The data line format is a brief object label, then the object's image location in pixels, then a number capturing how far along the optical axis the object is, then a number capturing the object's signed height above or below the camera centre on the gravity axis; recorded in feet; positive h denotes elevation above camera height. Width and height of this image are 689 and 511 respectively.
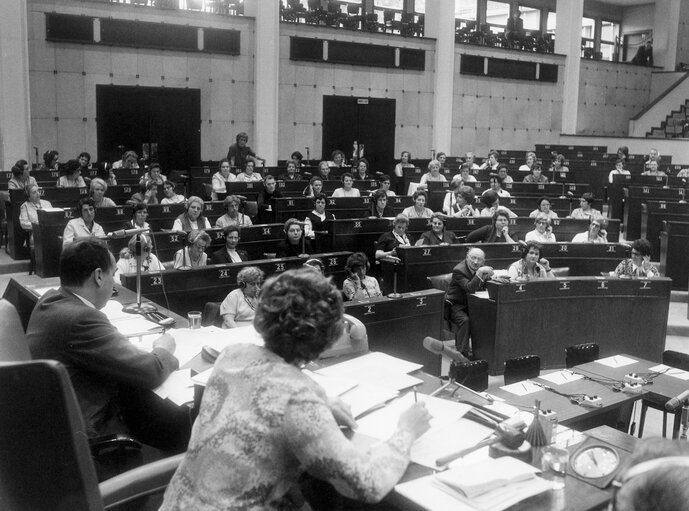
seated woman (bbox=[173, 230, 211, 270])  25.43 -3.74
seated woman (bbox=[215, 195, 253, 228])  31.27 -2.99
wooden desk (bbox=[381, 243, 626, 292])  28.58 -4.22
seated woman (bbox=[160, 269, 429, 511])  6.01 -2.30
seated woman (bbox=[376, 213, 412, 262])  30.68 -3.73
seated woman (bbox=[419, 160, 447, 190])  44.65 -1.55
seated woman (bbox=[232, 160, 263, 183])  41.24 -1.74
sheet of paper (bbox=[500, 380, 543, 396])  13.82 -4.46
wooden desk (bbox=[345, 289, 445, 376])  20.02 -4.86
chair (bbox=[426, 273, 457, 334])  25.49 -4.87
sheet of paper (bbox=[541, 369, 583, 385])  14.62 -4.48
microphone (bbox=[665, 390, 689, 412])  11.15 -3.85
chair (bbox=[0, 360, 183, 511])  6.03 -2.54
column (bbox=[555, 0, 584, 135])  68.03 +9.64
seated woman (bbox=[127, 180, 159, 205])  34.96 -2.43
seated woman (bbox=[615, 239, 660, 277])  25.27 -3.73
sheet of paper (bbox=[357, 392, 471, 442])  7.75 -2.93
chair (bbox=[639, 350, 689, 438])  14.28 -4.75
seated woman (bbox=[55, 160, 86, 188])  36.68 -1.91
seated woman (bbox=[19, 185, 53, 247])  32.27 -3.04
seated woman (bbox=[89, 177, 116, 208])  32.78 -2.31
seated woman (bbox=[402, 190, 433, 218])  35.37 -2.90
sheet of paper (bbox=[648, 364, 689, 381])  15.49 -4.56
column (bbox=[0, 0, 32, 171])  42.19 +3.06
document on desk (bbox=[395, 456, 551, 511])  6.57 -3.08
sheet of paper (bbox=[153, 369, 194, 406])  9.46 -3.24
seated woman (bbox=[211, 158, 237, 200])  39.99 -1.92
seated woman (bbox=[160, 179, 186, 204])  34.71 -2.55
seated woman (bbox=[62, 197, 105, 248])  28.71 -3.32
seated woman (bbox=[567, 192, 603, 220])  35.65 -2.71
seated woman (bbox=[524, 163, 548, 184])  46.62 -1.61
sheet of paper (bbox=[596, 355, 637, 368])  15.97 -4.51
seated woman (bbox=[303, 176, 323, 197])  37.93 -2.18
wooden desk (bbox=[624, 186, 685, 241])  39.78 -2.43
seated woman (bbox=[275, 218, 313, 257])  29.25 -3.90
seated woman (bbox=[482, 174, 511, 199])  40.26 -2.06
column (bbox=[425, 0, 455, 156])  60.95 +6.96
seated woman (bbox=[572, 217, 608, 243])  31.07 -3.40
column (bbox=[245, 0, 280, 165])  52.26 +4.90
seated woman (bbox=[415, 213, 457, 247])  30.71 -3.53
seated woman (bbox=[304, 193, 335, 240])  32.83 -3.27
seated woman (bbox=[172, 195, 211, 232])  29.76 -3.06
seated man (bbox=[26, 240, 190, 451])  9.48 -2.62
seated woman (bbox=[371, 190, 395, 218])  36.24 -2.89
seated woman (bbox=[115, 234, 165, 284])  24.34 -4.03
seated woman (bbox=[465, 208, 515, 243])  30.99 -3.43
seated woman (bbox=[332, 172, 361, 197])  39.55 -2.32
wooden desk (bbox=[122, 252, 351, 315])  21.30 -4.22
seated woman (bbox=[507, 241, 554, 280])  25.16 -3.93
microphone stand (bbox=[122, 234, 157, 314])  13.87 -3.13
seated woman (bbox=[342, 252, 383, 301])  24.16 -4.43
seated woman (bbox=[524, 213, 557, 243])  31.71 -3.43
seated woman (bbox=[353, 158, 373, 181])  46.67 -1.51
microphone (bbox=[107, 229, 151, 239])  13.93 -1.73
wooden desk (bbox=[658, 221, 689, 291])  31.50 -4.13
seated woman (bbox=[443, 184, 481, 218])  35.60 -2.67
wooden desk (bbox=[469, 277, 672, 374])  23.41 -5.32
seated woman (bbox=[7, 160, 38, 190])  33.49 -1.87
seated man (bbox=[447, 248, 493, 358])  24.66 -4.60
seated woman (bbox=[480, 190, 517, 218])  35.86 -2.47
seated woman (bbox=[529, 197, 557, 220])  35.63 -2.80
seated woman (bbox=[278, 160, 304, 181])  43.76 -1.71
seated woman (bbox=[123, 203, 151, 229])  28.14 -2.84
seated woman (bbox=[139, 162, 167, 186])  38.06 -1.86
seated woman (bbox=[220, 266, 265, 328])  20.67 -4.38
